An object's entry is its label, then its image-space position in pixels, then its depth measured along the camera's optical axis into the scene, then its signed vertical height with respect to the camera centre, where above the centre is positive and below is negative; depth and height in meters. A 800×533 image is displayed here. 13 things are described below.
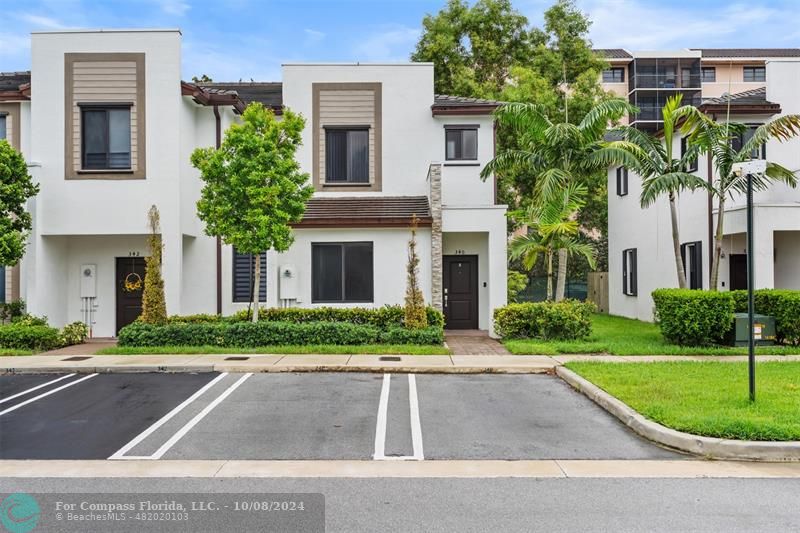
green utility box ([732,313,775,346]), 13.34 -1.33
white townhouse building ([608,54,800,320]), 14.92 +1.32
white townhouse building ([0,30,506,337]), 15.22 +1.46
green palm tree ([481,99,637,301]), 15.03 +3.27
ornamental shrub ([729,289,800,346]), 13.23 -0.84
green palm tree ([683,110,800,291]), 13.66 +3.02
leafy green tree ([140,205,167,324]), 13.95 -0.30
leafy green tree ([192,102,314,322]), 13.30 +2.10
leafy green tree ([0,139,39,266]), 13.66 +1.81
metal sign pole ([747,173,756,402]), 7.67 -0.19
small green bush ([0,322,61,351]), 13.52 -1.44
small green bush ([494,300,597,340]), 14.33 -1.19
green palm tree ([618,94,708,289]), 13.94 +2.75
